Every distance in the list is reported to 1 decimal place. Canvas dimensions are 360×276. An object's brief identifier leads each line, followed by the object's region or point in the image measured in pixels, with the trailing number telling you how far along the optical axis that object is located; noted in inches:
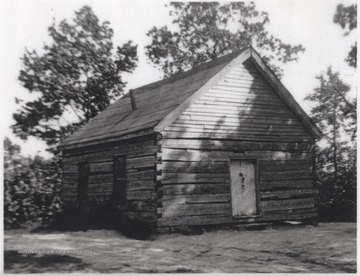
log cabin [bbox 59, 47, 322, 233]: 523.2
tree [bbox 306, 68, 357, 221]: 717.3
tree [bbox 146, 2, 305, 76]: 1147.9
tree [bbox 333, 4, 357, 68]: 497.2
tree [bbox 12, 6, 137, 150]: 880.3
